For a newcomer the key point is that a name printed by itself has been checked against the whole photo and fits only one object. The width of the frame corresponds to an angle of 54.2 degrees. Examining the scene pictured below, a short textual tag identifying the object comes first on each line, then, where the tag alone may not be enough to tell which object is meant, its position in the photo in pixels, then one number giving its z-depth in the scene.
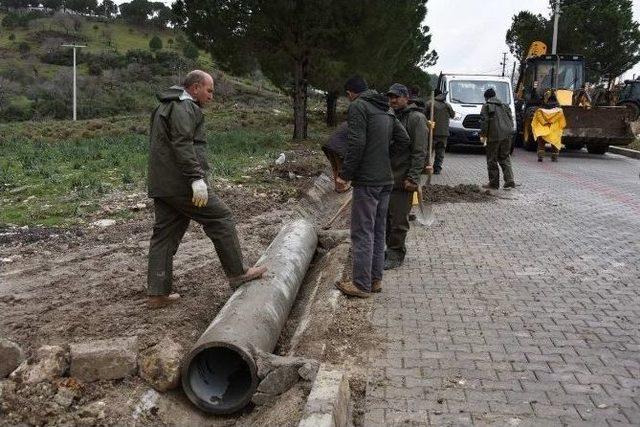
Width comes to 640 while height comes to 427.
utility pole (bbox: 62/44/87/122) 35.00
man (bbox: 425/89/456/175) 12.19
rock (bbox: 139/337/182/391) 3.89
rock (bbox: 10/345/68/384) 3.77
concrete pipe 3.79
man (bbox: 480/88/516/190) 10.70
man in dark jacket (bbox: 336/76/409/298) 5.10
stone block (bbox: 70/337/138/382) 3.86
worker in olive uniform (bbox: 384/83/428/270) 5.94
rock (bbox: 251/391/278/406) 3.73
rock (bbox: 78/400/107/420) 3.63
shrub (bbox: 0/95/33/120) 38.84
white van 17.44
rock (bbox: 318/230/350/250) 7.16
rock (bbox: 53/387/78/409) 3.68
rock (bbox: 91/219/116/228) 7.56
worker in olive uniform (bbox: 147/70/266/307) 4.54
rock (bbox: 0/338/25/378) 3.86
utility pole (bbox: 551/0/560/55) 29.45
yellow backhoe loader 17.27
